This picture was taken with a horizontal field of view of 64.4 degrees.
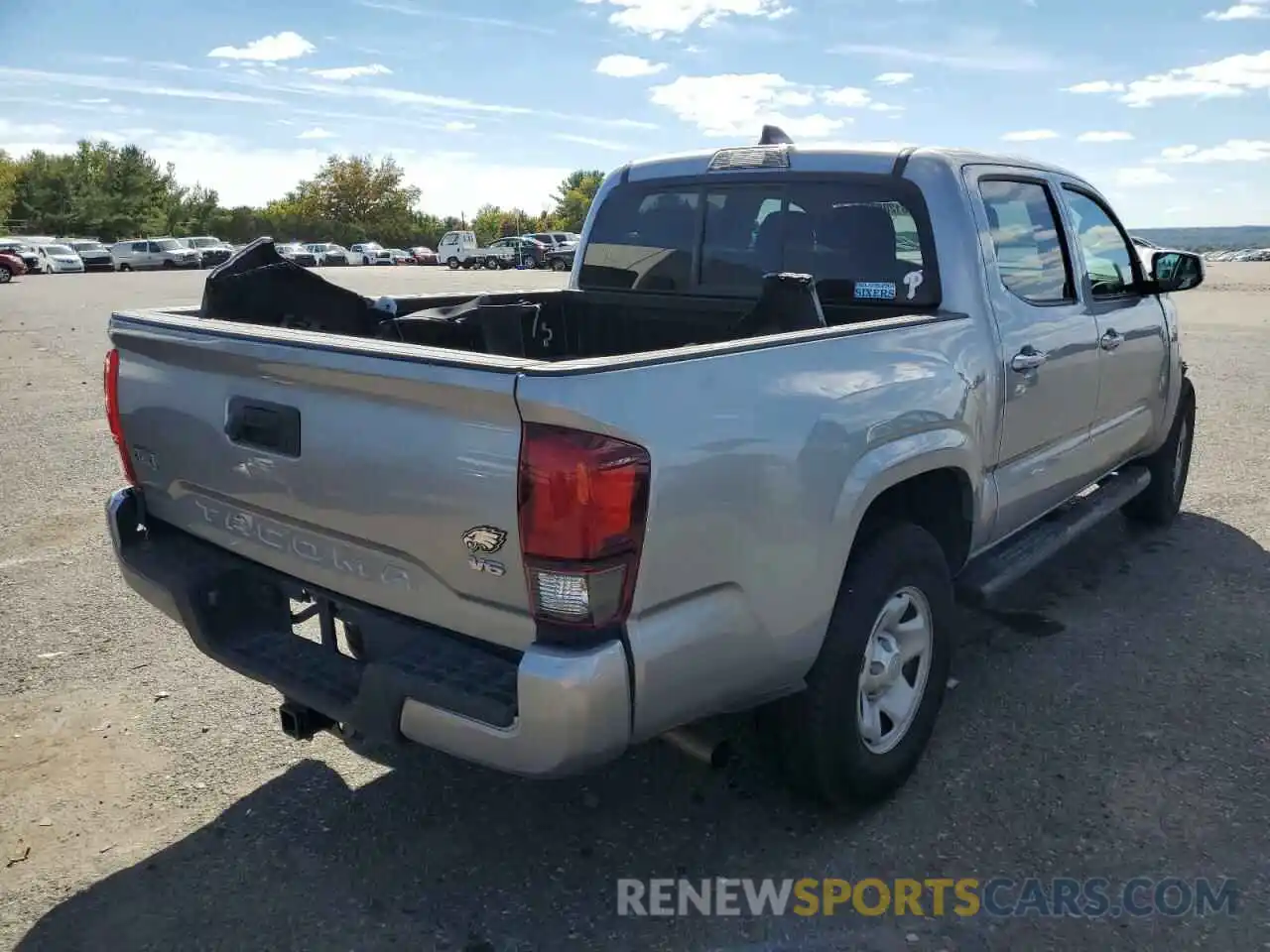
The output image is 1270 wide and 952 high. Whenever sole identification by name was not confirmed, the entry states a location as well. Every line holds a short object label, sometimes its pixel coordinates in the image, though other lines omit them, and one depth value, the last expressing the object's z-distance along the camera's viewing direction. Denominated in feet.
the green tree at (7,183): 201.89
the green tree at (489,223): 268.21
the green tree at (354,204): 263.70
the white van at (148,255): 163.32
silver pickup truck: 7.01
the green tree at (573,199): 276.21
